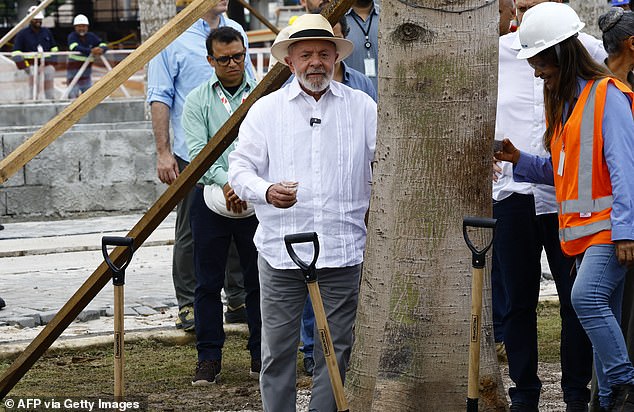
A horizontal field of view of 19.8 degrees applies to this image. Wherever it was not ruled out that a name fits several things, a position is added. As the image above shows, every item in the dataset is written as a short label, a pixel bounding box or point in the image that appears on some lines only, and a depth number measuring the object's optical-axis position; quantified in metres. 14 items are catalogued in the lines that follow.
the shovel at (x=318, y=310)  6.96
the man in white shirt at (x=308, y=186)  7.97
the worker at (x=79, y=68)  27.06
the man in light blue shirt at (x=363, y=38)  10.72
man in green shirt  10.32
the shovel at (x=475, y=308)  6.73
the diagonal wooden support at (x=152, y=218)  8.76
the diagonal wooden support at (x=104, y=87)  8.12
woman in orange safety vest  7.43
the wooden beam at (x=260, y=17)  16.31
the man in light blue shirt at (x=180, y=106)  11.71
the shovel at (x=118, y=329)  7.10
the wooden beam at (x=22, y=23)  21.92
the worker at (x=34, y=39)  33.58
